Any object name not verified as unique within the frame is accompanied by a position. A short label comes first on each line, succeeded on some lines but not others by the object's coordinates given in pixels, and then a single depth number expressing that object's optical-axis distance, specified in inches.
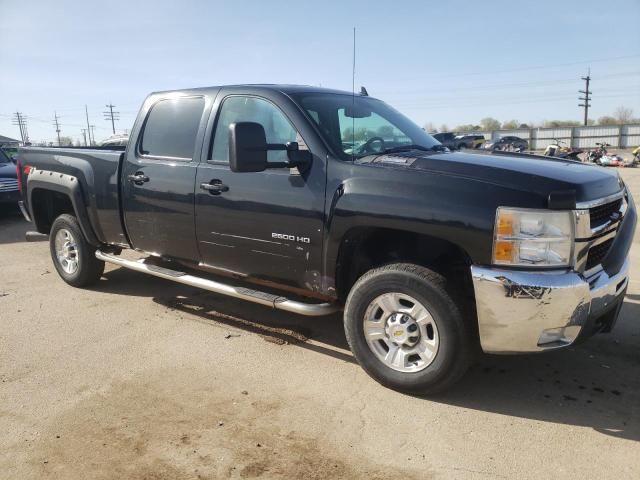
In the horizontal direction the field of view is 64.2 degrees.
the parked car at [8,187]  420.8
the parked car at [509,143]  1243.7
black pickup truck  112.4
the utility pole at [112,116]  3410.4
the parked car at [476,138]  1215.5
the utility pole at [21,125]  3821.4
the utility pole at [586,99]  2696.9
